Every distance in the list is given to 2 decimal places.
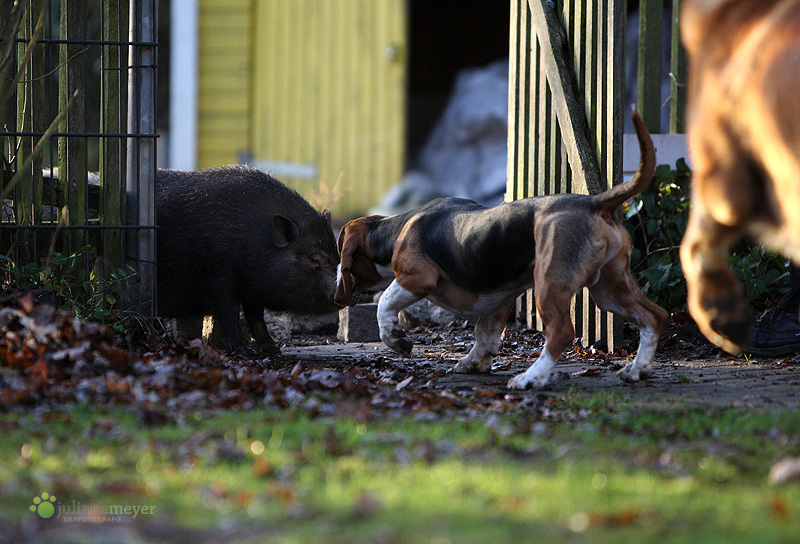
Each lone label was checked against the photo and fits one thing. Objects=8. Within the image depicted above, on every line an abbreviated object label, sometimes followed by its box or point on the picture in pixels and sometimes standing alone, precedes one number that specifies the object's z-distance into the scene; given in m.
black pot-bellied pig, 12.93
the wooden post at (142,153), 12.07
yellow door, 26.69
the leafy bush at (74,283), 11.06
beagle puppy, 9.59
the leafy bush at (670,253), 12.34
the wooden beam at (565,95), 12.69
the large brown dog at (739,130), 5.56
